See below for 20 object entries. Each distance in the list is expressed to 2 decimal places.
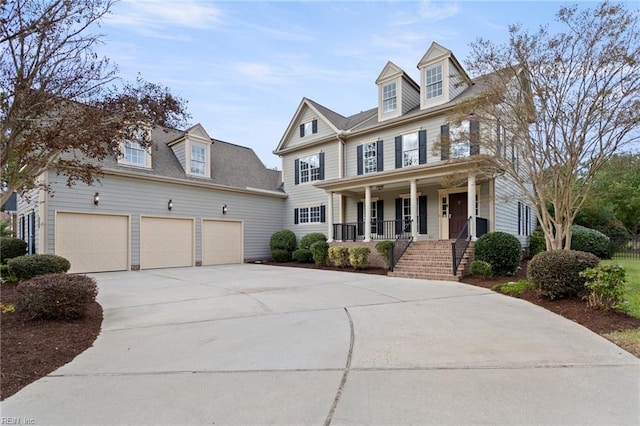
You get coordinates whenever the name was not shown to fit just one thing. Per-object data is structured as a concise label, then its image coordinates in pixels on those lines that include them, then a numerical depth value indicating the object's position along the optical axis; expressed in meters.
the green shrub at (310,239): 16.98
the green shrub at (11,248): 12.30
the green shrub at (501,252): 10.55
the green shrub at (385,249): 12.77
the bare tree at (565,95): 7.70
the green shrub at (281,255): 17.86
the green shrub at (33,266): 8.83
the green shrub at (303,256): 16.75
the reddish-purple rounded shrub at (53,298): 5.23
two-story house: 12.37
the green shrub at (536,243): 15.06
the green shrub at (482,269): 10.41
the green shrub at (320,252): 15.16
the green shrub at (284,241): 18.22
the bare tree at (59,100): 4.92
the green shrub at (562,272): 6.61
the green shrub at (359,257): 13.41
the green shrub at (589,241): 16.17
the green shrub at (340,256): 14.24
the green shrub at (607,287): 5.68
